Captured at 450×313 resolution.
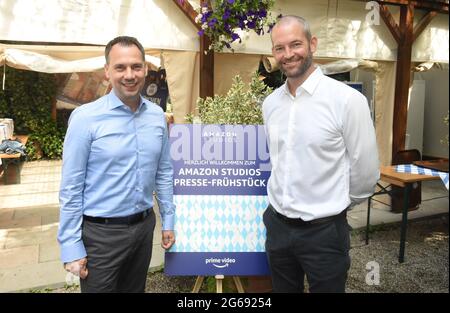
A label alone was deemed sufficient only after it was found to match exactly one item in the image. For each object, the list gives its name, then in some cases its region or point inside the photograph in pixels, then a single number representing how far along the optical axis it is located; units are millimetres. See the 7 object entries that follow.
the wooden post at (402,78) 6059
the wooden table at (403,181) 4344
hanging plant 3602
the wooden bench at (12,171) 7316
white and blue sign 2828
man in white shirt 2066
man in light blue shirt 2018
